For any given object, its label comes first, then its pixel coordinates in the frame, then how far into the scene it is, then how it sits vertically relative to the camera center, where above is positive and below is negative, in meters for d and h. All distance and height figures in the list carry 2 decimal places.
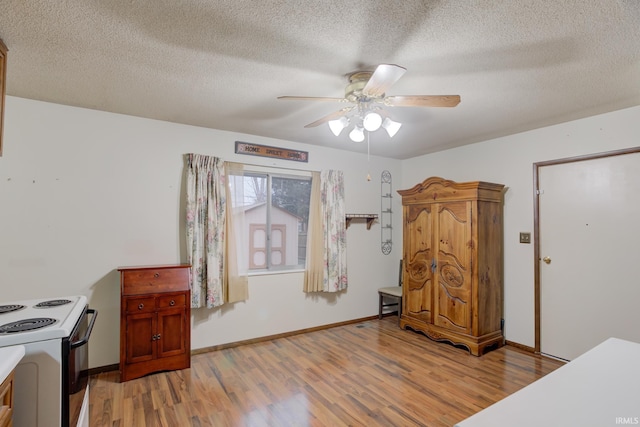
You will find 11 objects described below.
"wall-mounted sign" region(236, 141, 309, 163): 3.67 +0.82
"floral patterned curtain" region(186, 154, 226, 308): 3.23 -0.10
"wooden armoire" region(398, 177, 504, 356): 3.39 -0.49
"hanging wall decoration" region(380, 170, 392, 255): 4.83 +0.12
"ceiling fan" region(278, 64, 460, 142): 1.74 +0.77
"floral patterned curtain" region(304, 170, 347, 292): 4.07 -0.24
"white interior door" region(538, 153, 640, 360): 2.77 -0.31
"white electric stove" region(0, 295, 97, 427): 1.28 -0.62
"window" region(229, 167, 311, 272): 3.74 +0.05
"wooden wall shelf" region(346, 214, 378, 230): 4.38 +0.02
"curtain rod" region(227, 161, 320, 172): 3.68 +0.64
